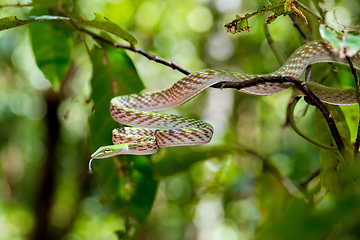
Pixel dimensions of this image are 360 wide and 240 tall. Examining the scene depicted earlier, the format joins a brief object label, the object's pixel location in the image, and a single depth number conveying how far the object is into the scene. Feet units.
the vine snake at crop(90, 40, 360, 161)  3.75
